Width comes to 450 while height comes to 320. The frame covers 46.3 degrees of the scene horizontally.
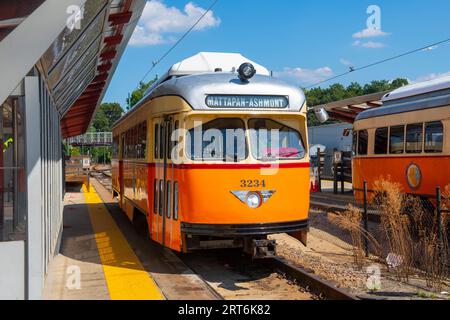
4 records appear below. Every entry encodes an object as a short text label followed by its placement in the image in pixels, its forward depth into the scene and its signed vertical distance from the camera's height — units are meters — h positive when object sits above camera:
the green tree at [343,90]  84.20 +10.99
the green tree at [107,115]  129.12 +10.14
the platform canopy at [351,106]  17.64 +1.84
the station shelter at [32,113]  5.46 +0.51
